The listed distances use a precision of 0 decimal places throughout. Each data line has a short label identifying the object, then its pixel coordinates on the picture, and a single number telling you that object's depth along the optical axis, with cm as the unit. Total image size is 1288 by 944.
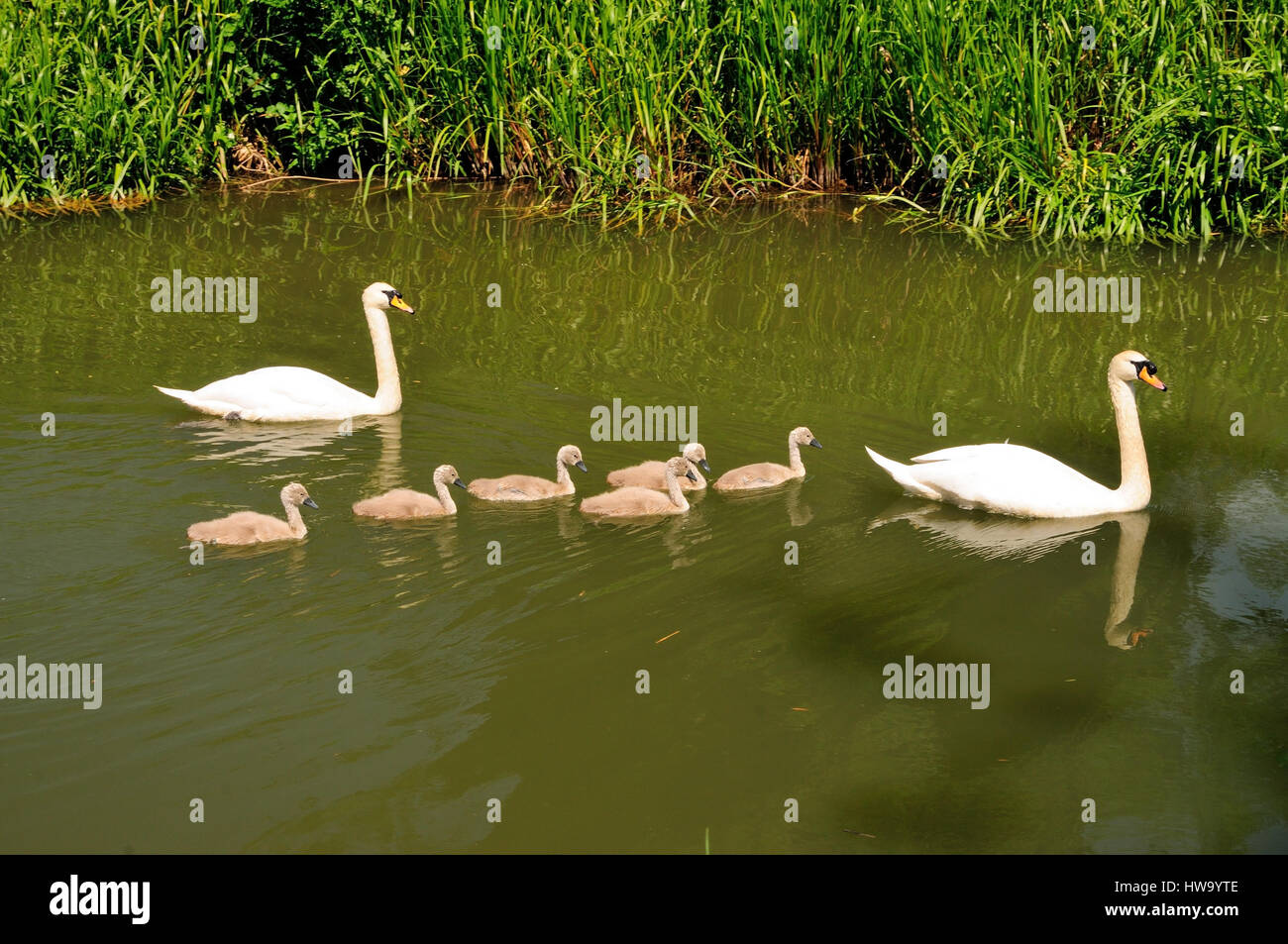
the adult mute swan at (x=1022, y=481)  845
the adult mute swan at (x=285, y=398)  962
